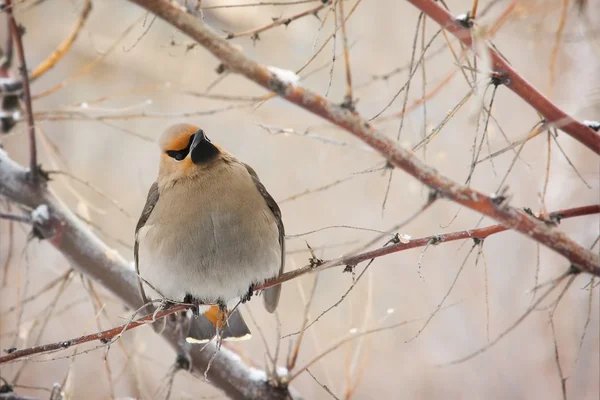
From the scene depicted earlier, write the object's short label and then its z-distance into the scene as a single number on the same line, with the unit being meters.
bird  5.97
